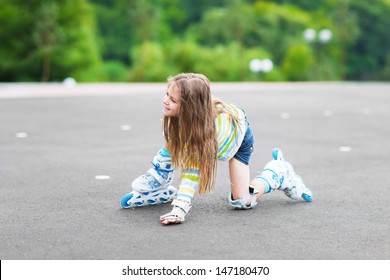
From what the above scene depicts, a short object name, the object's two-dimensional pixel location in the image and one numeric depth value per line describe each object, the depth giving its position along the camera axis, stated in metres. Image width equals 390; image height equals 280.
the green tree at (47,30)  24.55
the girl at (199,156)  3.42
